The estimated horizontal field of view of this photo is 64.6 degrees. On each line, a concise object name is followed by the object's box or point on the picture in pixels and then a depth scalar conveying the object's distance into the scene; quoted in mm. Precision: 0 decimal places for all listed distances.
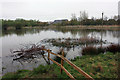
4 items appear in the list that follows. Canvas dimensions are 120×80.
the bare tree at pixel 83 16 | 66994
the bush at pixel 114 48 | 8569
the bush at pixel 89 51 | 8312
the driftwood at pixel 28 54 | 7869
